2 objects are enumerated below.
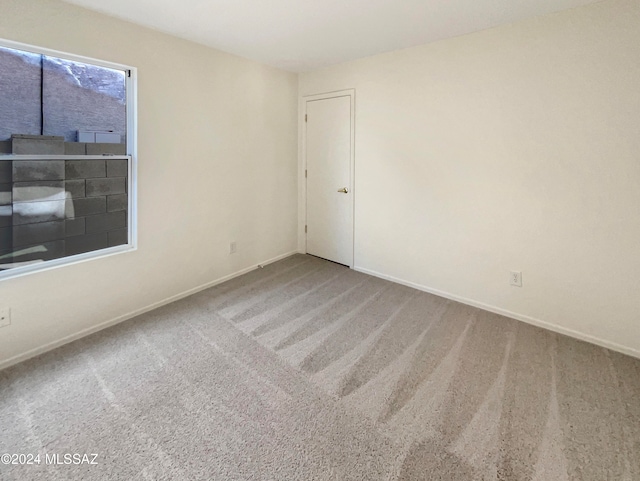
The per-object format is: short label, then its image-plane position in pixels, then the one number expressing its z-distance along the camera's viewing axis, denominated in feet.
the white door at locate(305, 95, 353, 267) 12.94
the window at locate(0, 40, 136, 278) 7.06
